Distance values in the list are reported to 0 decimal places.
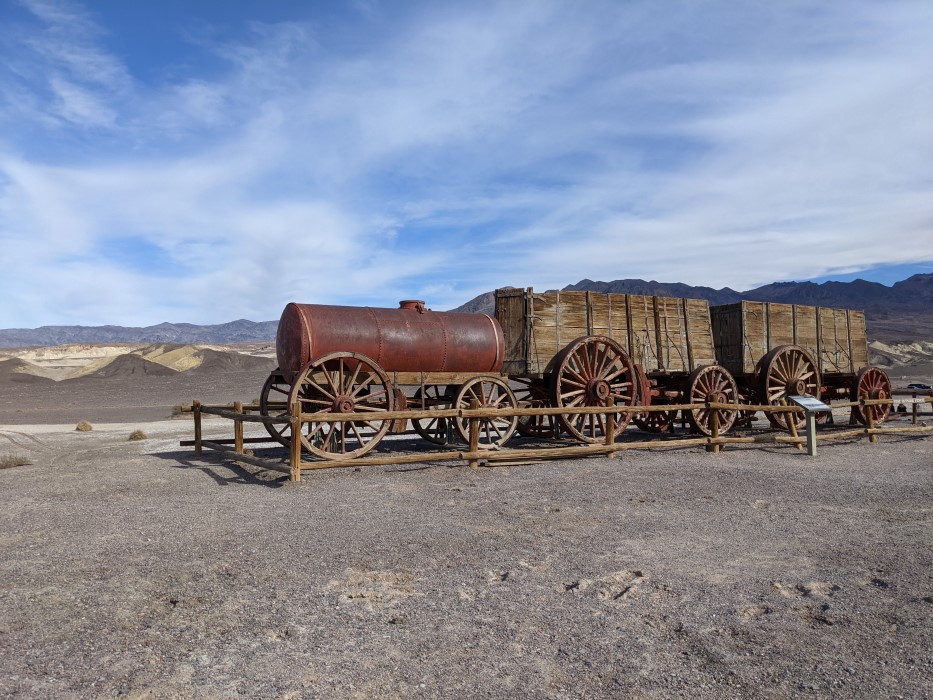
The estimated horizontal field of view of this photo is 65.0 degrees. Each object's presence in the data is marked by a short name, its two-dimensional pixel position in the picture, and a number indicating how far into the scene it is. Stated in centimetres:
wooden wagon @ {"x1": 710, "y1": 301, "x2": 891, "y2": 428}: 1590
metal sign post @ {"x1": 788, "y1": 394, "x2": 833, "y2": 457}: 1228
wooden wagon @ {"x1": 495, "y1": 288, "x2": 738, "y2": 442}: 1329
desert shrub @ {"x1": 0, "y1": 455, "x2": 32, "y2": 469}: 1216
